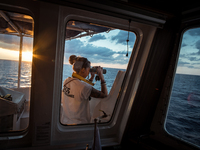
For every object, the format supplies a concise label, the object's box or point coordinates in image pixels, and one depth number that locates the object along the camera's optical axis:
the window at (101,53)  1.60
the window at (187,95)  1.65
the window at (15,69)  1.44
